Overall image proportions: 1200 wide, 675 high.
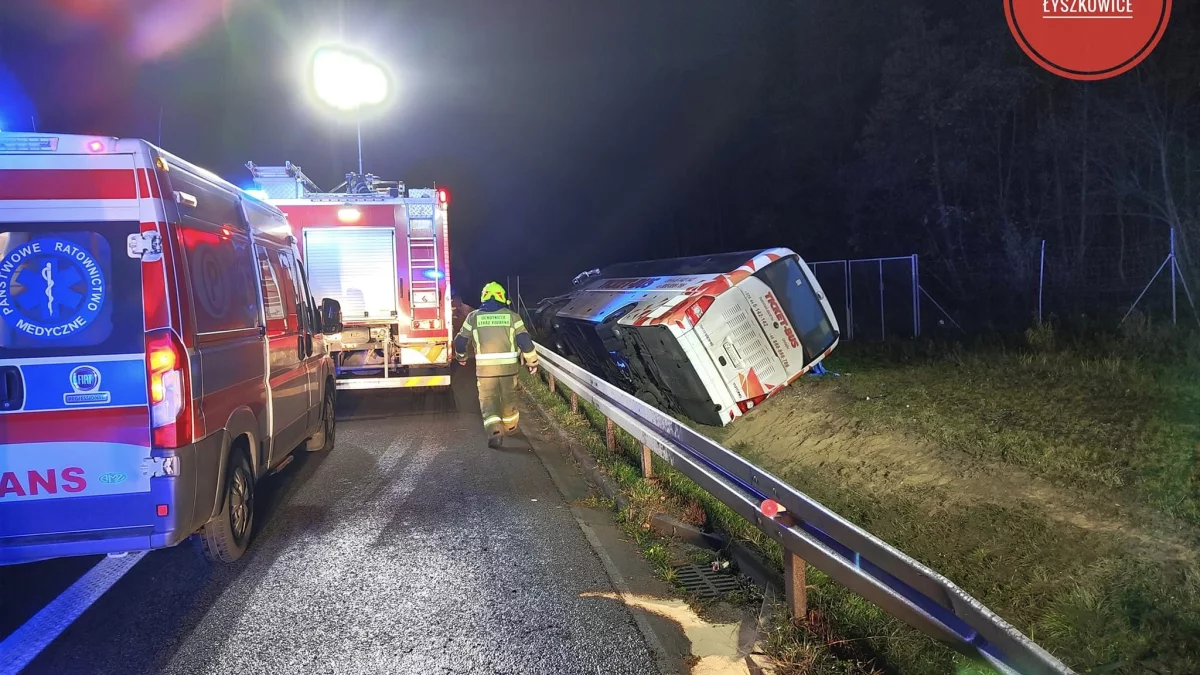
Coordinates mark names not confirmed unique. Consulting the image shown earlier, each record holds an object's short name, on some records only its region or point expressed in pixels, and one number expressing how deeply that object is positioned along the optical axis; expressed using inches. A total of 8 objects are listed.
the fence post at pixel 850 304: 566.6
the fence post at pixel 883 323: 545.7
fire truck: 414.9
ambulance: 159.9
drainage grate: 172.9
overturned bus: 310.3
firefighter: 330.6
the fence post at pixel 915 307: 507.8
